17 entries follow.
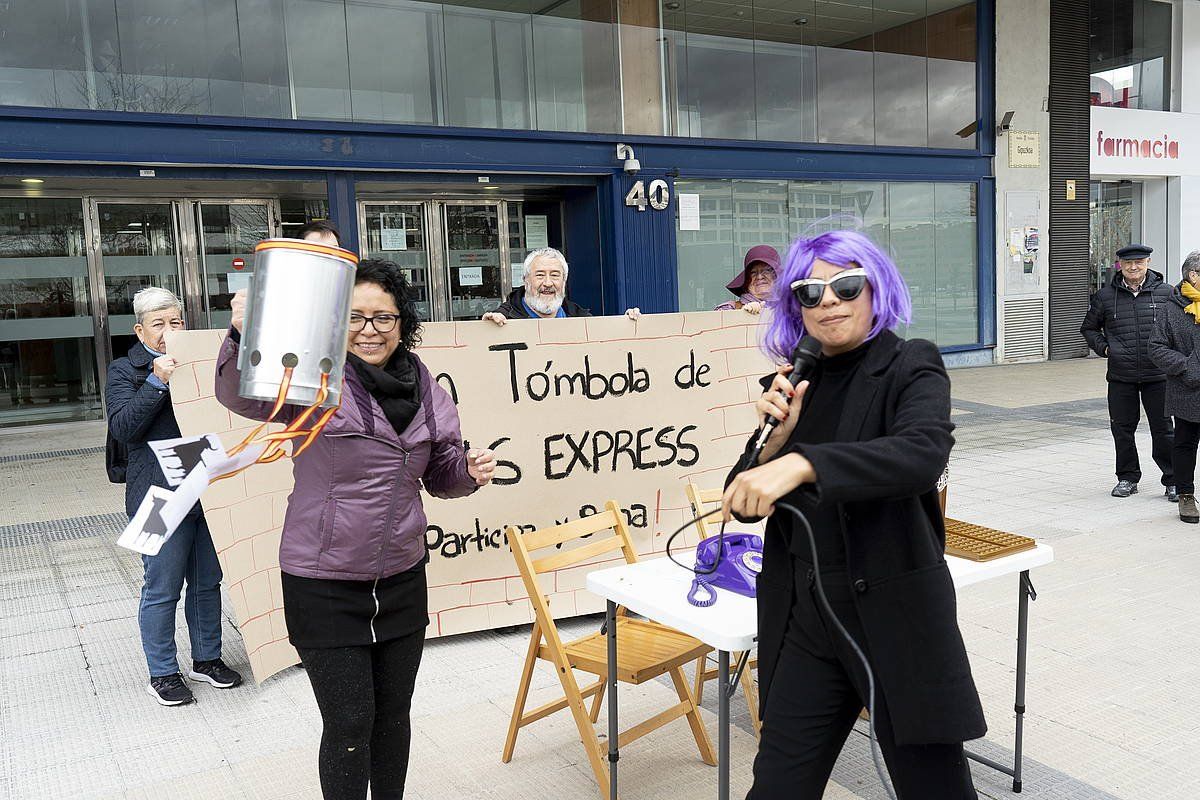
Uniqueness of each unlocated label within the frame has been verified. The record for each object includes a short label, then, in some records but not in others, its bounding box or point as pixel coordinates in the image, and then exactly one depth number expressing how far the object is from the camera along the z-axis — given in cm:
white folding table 258
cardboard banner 412
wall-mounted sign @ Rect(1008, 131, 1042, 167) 1569
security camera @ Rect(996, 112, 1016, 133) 1544
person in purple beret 556
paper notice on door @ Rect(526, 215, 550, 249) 1291
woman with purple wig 198
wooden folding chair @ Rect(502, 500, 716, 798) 322
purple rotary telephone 282
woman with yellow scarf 638
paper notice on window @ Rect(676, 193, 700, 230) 1290
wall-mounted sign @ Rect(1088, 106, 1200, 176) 1697
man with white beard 493
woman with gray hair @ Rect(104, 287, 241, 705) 379
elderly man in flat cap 711
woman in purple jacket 245
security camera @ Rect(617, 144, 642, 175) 1215
